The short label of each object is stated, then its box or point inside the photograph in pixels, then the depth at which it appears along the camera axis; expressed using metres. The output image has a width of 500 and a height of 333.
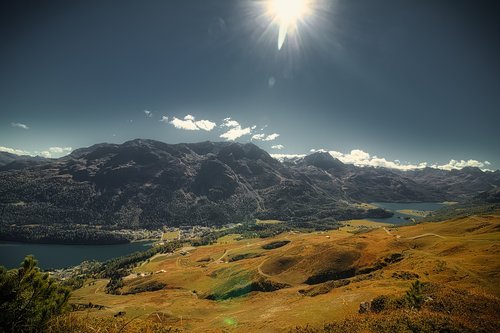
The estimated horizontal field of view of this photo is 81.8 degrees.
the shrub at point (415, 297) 41.38
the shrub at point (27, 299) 17.06
